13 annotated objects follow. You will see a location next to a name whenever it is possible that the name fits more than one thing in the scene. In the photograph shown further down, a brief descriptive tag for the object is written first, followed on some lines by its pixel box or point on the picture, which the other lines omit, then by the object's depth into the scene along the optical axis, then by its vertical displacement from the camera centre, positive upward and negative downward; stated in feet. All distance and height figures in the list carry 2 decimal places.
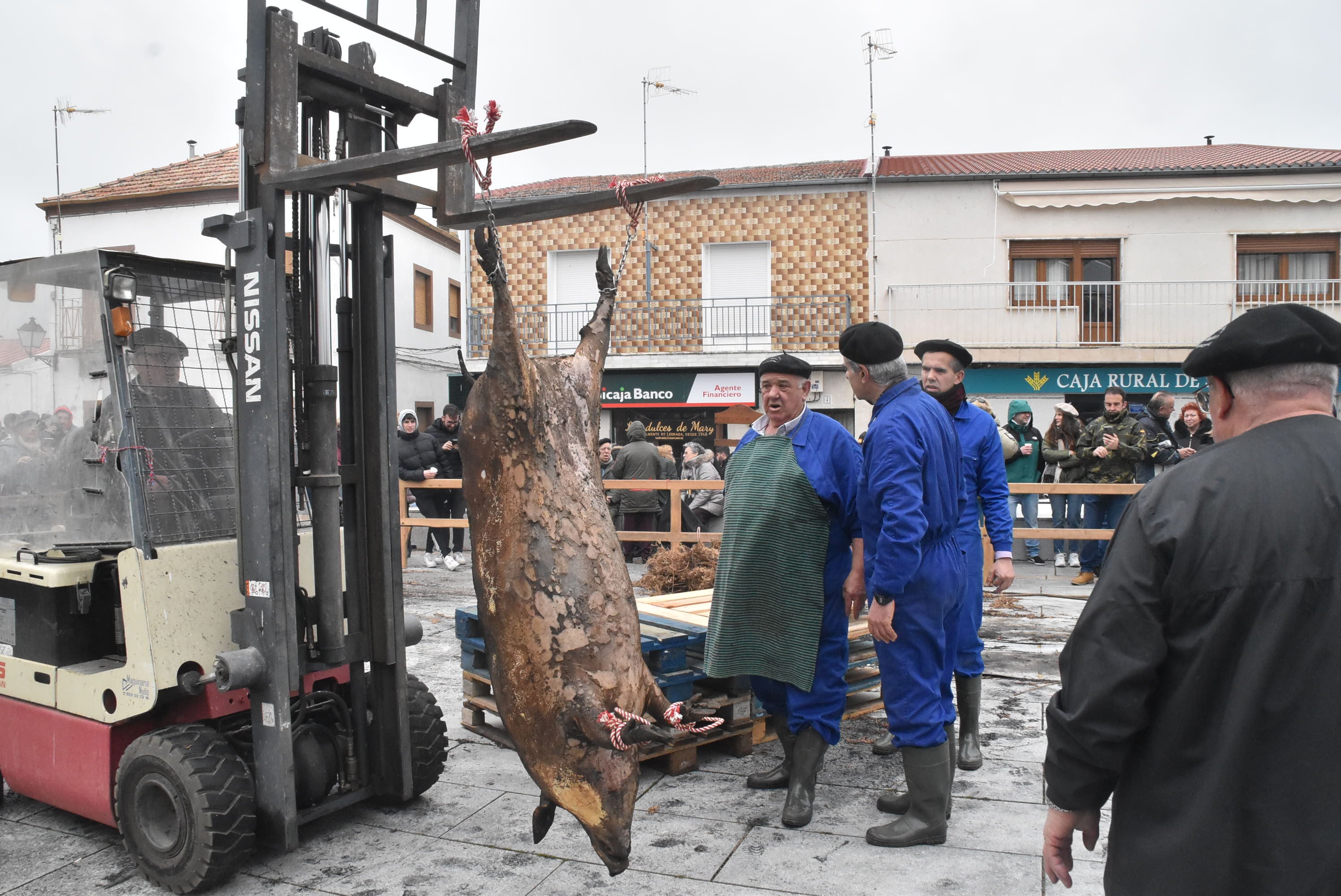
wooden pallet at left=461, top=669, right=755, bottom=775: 15.97 -4.80
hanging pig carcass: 8.68 -1.37
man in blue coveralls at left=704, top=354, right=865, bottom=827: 14.38 -1.86
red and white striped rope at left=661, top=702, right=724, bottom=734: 8.95 -2.44
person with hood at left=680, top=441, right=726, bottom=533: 35.88 -2.02
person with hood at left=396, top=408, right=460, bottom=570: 38.86 -0.34
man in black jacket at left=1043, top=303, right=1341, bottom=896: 6.22 -1.32
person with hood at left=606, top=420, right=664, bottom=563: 38.17 -1.55
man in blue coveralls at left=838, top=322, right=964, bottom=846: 12.79 -1.79
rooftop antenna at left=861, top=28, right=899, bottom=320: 66.80 +16.63
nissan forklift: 11.99 -0.75
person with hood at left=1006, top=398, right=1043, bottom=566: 35.86 -0.33
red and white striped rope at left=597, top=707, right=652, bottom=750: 8.55 -2.38
